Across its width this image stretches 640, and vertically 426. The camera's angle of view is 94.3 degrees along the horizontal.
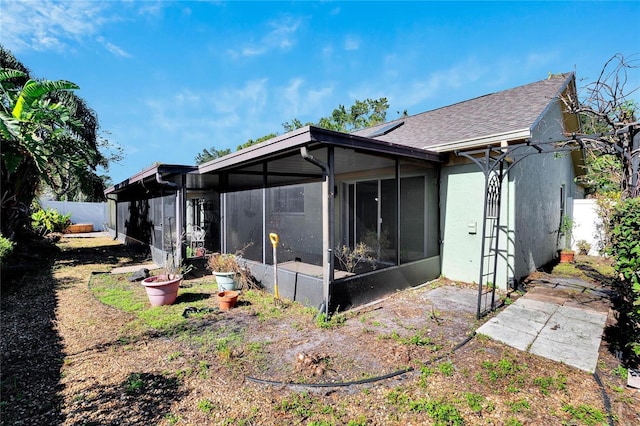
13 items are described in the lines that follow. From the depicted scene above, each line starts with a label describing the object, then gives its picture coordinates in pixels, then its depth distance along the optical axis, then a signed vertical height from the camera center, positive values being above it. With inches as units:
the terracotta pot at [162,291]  196.4 -56.6
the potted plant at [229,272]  218.7 -49.9
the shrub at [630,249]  110.0 -16.7
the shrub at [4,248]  235.4 -34.5
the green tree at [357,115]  1039.0 +326.9
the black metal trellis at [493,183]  154.0 +16.1
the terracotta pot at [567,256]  343.0 -57.5
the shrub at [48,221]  562.7 -32.4
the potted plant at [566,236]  343.6 -38.9
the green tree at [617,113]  148.6 +54.7
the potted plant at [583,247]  381.7 -52.3
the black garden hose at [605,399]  94.4 -67.0
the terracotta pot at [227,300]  191.5 -60.4
